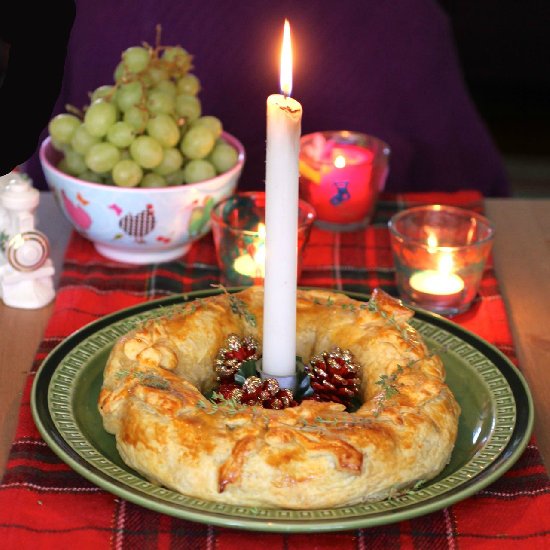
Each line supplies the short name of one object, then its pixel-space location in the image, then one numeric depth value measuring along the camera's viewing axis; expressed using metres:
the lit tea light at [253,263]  1.00
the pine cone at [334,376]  0.81
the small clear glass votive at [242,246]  0.99
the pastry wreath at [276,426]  0.73
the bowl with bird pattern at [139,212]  1.01
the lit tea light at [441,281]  0.98
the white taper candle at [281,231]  0.74
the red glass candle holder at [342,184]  1.09
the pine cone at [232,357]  0.82
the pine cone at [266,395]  0.78
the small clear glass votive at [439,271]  0.98
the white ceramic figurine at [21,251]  0.96
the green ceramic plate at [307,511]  0.72
